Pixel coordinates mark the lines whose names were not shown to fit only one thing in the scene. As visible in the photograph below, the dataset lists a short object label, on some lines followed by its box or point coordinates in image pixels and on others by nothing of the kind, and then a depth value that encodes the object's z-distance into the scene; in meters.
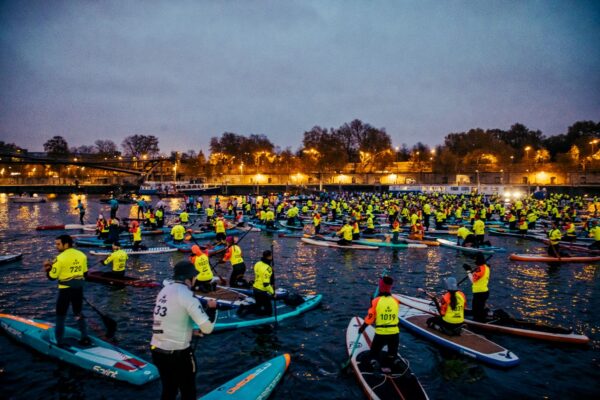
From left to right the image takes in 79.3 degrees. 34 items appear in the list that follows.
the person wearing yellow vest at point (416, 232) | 24.05
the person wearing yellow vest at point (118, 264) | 13.75
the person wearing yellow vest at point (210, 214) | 29.88
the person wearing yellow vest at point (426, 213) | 30.89
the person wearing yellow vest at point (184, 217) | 27.93
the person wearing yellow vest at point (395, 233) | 22.23
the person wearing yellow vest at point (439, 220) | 28.81
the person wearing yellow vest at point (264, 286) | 9.62
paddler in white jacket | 4.31
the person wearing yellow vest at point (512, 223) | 27.61
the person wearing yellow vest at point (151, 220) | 27.45
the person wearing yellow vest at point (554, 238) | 19.05
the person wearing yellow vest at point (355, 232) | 23.12
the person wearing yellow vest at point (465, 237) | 21.45
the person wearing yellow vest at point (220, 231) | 20.50
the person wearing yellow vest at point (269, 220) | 28.86
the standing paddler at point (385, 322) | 6.91
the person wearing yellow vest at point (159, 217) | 27.36
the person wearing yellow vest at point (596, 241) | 20.18
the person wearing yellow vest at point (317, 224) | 25.50
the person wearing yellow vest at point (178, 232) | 20.84
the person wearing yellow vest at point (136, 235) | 18.95
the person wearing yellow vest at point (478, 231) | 21.30
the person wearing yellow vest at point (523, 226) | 25.93
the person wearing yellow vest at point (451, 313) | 8.67
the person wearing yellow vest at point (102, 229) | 22.31
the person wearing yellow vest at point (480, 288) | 9.57
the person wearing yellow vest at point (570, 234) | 22.61
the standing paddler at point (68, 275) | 7.36
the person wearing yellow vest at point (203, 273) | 11.16
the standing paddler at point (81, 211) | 30.53
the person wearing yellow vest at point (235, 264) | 12.27
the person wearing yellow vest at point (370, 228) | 25.69
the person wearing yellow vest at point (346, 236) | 22.14
